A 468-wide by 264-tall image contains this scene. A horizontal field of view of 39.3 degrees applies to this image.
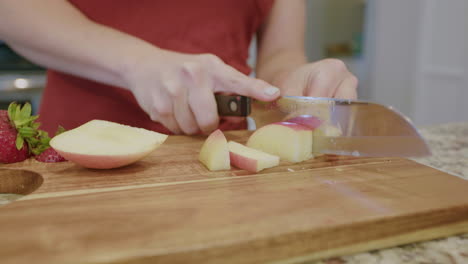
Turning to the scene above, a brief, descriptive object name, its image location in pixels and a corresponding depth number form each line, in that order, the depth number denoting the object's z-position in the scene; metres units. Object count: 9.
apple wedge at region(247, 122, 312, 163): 0.46
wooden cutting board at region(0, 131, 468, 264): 0.35
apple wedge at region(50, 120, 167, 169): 0.43
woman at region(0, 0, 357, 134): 0.49
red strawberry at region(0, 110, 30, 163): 0.45
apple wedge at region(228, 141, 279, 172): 0.44
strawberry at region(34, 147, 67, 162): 0.46
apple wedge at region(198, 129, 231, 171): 0.44
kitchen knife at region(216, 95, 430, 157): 0.44
